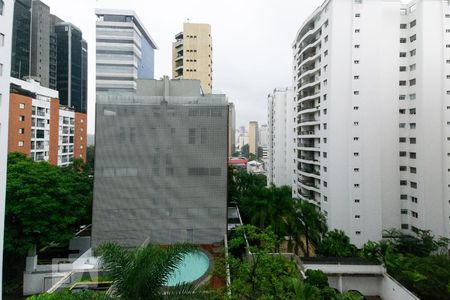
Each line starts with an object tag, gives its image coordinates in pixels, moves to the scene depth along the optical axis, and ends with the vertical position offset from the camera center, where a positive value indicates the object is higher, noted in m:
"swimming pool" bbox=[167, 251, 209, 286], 13.72 -5.96
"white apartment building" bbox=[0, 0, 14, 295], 13.64 +3.64
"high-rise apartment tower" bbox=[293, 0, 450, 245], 22.69 +3.37
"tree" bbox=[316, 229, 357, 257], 18.00 -5.99
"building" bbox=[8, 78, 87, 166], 30.04 +3.66
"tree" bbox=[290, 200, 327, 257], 18.94 -4.67
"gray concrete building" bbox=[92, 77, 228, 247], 19.27 -0.99
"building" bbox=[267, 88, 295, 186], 43.56 +3.25
